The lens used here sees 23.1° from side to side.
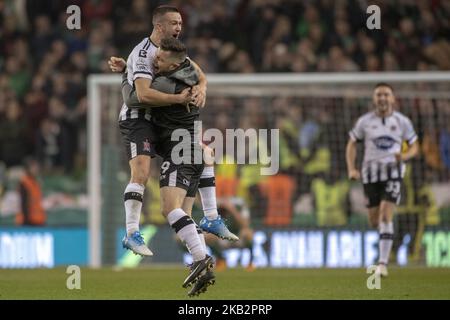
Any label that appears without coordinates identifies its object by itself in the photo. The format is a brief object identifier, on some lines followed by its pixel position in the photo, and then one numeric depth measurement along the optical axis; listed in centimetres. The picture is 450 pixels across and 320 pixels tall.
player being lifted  1014
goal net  1806
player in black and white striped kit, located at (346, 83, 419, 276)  1412
